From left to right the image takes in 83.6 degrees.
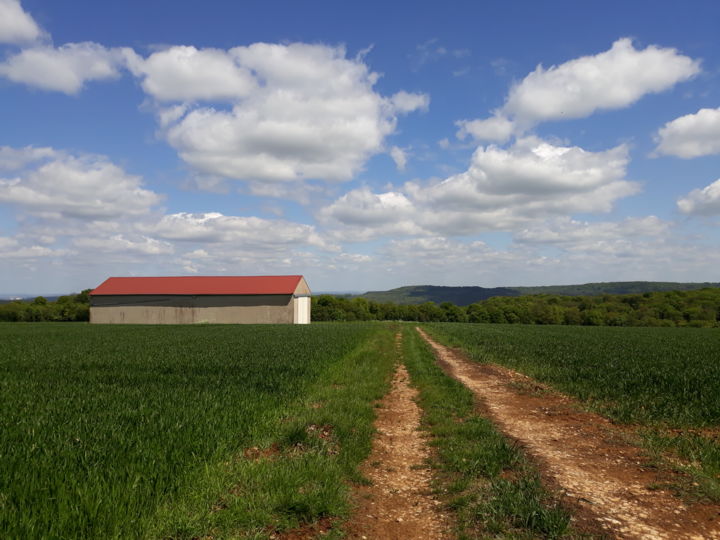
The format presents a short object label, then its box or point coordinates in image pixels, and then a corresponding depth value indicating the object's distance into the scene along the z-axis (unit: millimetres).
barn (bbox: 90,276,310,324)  63625
